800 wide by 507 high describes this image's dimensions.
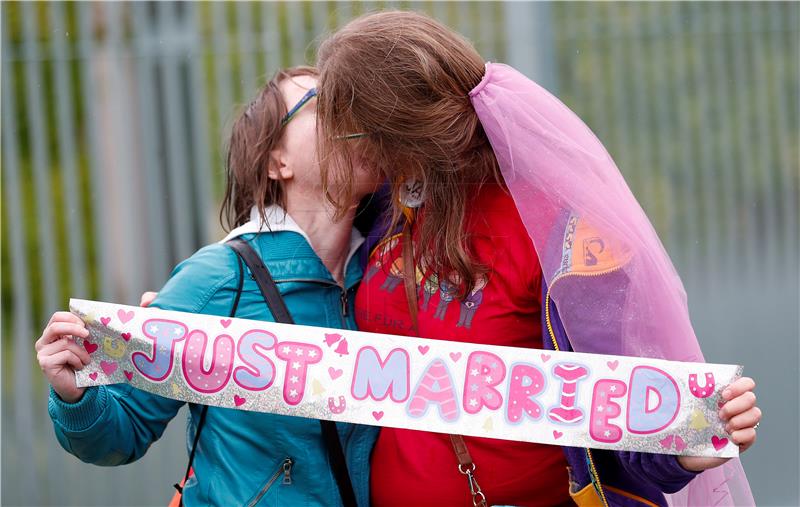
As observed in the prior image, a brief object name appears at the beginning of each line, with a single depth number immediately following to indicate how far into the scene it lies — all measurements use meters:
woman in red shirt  4.17
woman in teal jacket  4.37
